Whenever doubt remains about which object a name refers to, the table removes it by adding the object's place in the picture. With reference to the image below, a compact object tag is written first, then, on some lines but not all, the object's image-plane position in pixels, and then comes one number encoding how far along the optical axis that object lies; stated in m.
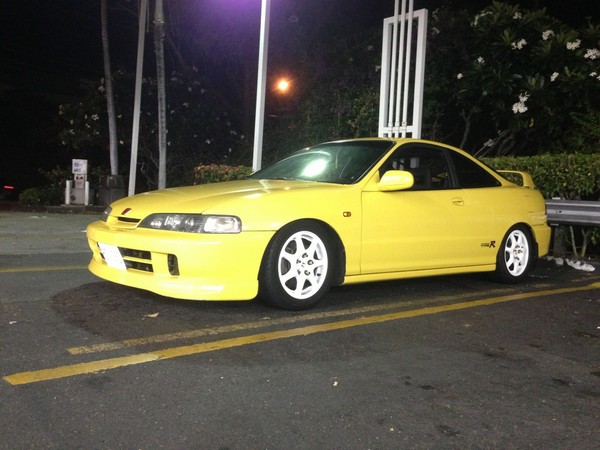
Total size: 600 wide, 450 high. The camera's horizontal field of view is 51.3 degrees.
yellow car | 4.48
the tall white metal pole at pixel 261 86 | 11.19
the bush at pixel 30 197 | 18.59
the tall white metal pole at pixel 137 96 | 16.03
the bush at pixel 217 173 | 11.84
